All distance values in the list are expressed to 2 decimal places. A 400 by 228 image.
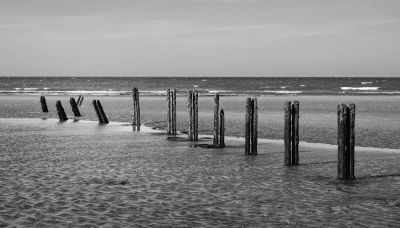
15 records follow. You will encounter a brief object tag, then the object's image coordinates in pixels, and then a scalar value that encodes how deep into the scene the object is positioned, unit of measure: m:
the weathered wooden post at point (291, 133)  15.38
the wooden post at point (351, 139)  13.20
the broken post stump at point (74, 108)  36.94
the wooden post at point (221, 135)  19.64
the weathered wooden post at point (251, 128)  17.52
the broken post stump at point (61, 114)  33.81
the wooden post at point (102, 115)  31.36
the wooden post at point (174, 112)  24.52
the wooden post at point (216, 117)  19.92
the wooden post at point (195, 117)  21.86
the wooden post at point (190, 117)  22.28
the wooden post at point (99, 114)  31.50
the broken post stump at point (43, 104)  40.94
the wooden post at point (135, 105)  28.71
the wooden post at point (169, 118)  24.95
